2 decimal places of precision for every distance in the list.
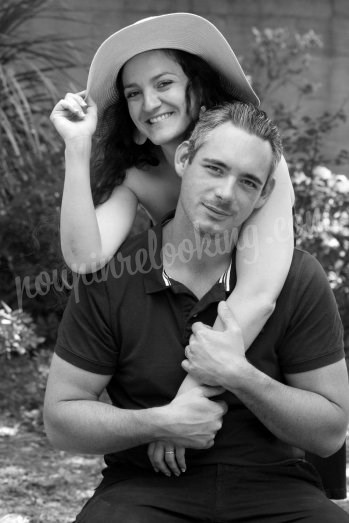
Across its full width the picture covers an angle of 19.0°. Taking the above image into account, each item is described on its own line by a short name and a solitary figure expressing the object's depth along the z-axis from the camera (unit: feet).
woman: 9.10
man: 8.45
